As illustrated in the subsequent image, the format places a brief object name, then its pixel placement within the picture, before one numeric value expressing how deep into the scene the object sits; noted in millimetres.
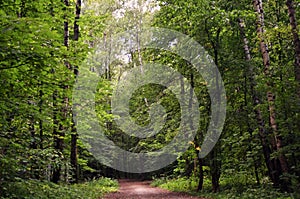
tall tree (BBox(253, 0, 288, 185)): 9156
